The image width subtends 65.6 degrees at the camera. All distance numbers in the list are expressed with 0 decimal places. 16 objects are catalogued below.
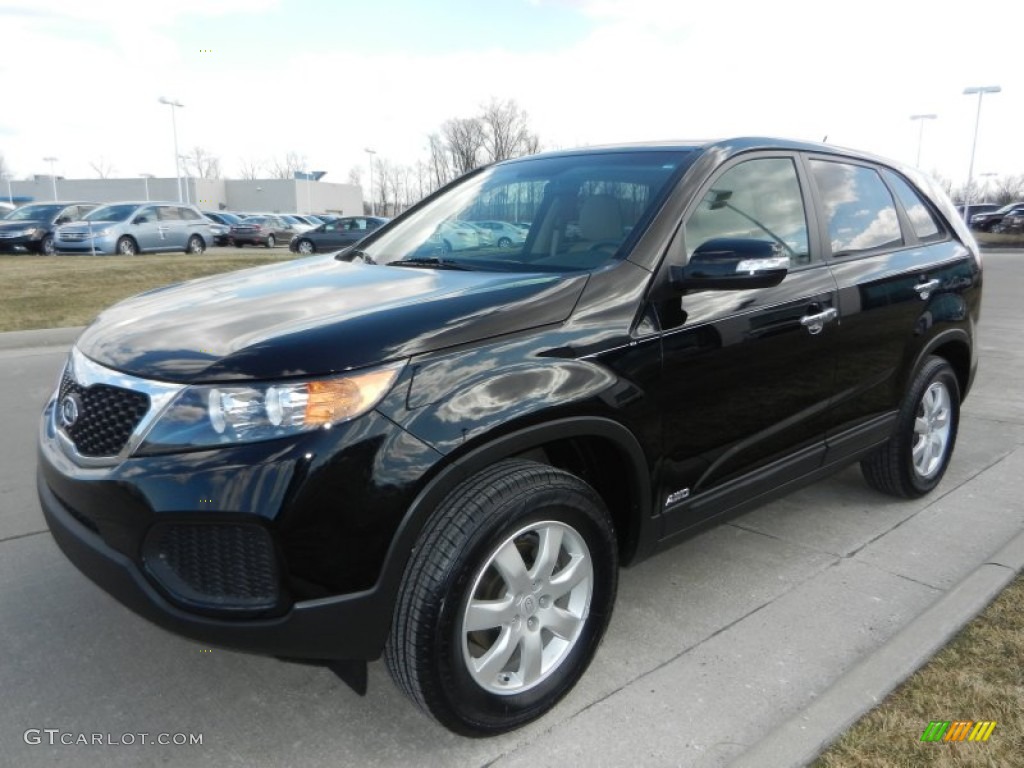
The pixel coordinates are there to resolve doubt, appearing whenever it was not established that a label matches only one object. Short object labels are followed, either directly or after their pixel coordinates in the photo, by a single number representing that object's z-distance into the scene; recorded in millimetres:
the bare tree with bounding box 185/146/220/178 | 103125
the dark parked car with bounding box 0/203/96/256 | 20281
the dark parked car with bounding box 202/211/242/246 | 33219
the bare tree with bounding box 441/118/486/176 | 53581
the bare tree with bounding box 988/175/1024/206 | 84562
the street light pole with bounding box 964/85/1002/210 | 38312
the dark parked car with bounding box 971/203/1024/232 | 42119
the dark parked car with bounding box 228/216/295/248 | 32344
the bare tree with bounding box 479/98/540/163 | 52312
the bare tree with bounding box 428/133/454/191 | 57781
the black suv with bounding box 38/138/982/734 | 1981
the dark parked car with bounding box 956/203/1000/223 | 54738
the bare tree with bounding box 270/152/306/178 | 104581
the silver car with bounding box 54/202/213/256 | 19453
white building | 74875
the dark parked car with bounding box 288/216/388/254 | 27969
